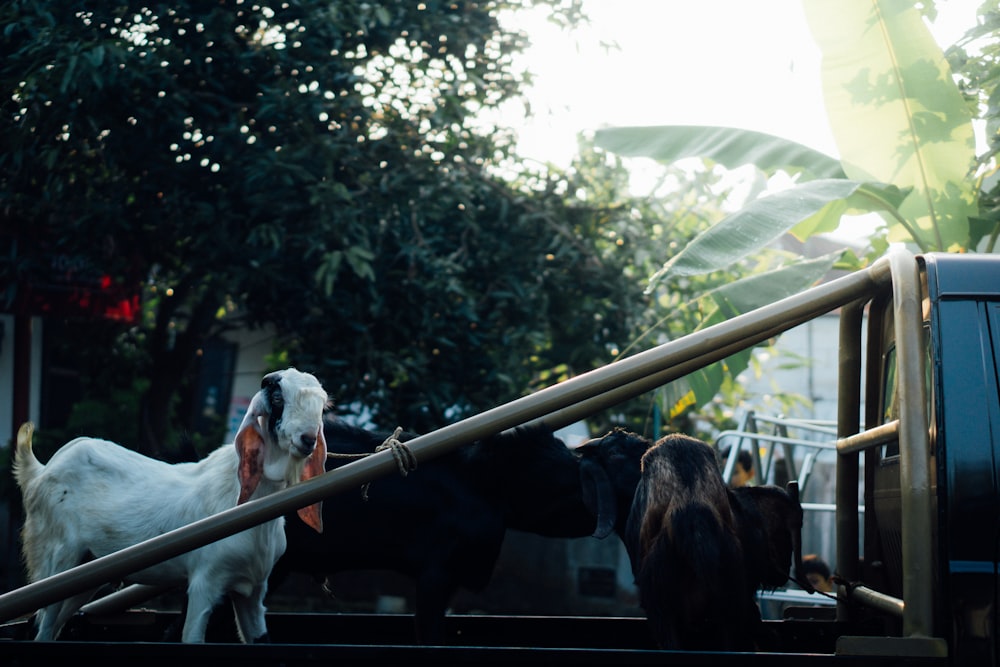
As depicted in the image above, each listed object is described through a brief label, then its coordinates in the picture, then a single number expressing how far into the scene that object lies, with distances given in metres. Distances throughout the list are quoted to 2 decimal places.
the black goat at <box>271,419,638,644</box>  4.52
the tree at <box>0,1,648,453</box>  7.45
